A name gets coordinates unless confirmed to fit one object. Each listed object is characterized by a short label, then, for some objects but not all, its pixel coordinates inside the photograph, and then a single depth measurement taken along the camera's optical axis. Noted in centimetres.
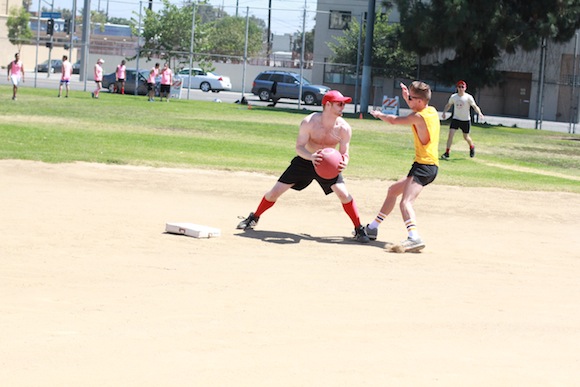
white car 6825
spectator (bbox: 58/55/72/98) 4158
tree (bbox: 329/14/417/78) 6525
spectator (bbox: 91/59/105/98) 4391
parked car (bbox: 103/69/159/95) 5350
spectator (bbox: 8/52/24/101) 3662
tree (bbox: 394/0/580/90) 4541
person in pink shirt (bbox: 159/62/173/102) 4602
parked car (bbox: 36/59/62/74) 9238
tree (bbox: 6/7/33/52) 9659
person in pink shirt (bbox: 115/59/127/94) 5034
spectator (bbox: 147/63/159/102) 4534
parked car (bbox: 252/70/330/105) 5806
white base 1148
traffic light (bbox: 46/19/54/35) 6182
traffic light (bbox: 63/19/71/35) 6986
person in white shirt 2566
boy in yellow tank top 1181
